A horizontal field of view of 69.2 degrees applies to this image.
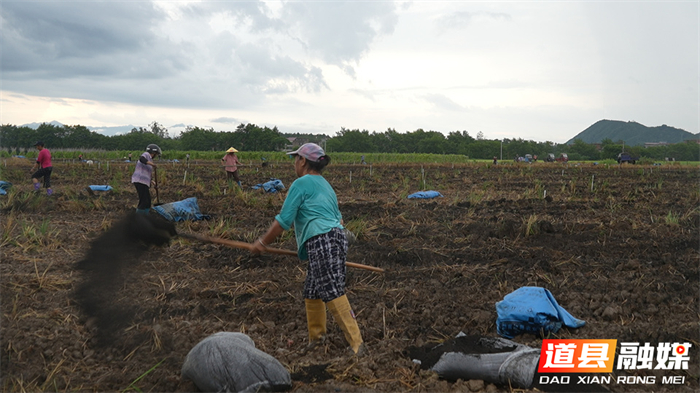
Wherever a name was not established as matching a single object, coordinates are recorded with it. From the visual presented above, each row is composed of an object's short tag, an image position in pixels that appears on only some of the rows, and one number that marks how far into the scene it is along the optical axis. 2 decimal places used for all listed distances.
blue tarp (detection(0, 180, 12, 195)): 11.04
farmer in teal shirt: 3.13
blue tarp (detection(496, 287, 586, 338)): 3.37
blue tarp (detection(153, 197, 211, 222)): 7.41
